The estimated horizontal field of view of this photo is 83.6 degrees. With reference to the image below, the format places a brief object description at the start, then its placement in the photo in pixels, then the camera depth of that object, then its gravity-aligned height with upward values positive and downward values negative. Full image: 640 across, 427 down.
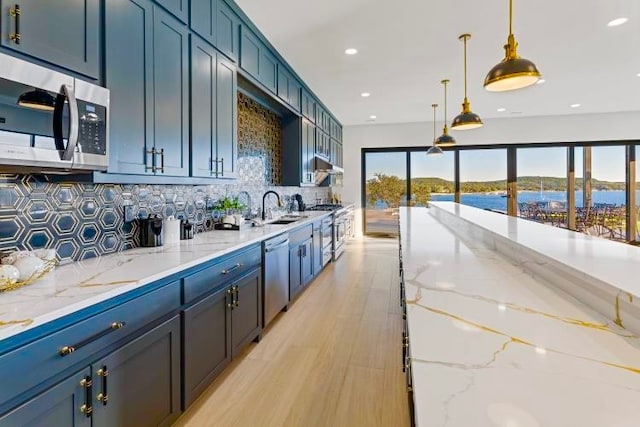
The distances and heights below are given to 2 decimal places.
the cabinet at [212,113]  2.49 +0.74
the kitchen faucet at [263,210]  4.26 +0.00
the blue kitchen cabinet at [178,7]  2.14 +1.26
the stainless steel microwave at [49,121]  1.27 +0.35
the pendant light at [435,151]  5.97 +0.98
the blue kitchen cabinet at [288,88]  4.20 +1.53
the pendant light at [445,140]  5.10 +1.00
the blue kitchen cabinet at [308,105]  5.20 +1.61
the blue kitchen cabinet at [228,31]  2.77 +1.45
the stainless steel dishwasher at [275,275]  2.98 -0.59
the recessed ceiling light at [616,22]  3.29 +1.75
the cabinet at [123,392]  1.17 -0.69
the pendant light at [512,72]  2.19 +0.85
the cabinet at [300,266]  3.71 -0.63
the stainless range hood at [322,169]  6.02 +0.72
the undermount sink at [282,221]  4.11 -0.13
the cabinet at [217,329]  1.93 -0.75
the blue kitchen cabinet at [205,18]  2.42 +1.36
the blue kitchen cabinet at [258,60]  3.20 +1.48
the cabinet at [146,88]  1.78 +0.69
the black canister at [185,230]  2.60 -0.14
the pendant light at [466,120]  3.82 +0.96
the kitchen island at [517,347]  0.64 -0.34
